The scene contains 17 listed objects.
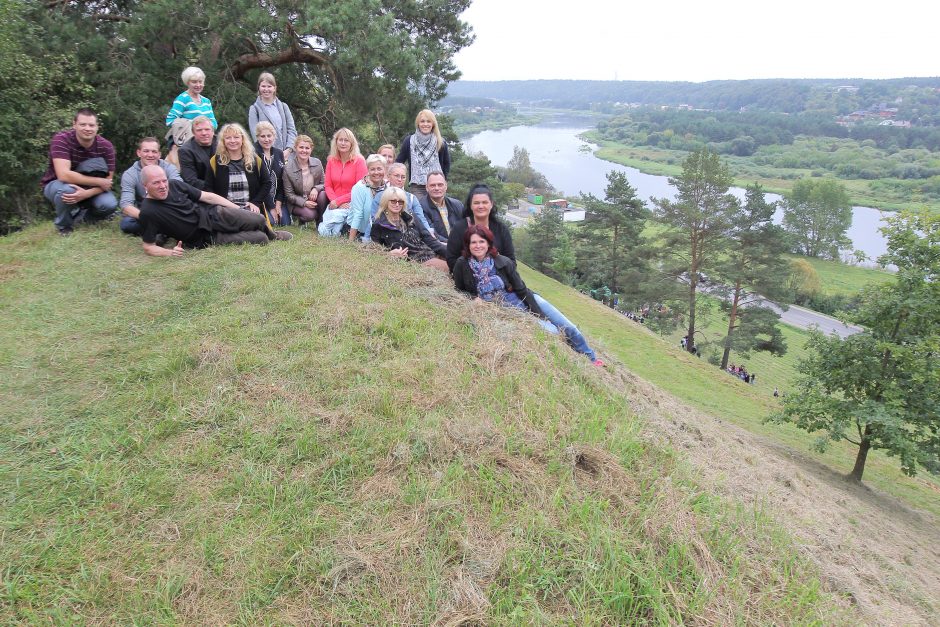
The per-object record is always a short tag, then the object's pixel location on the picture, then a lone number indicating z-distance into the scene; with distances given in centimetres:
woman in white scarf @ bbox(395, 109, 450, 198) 763
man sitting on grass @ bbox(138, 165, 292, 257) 625
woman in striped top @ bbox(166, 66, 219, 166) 734
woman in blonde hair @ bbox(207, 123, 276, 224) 647
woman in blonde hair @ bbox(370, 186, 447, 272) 665
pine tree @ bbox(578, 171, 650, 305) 3800
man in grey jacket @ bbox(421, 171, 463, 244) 690
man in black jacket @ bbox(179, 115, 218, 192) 648
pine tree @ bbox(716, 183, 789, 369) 2717
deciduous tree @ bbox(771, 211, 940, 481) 996
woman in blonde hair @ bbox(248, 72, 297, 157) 763
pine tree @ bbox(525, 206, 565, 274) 4688
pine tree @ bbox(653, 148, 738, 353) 2941
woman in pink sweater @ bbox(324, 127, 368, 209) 761
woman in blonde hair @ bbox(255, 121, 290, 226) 713
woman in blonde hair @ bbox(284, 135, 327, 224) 792
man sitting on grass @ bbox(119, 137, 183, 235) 671
